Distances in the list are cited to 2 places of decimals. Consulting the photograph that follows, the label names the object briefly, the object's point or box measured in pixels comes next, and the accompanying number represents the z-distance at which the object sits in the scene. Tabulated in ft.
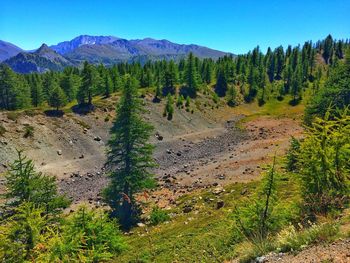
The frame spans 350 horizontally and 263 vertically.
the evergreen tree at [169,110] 246.47
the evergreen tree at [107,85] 268.82
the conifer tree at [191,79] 304.30
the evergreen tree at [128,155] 101.40
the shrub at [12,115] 184.51
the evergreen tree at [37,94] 276.41
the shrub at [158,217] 99.39
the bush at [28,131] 177.58
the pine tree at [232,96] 330.34
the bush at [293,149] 91.40
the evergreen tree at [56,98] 208.03
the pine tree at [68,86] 273.75
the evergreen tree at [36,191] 67.51
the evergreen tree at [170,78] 291.58
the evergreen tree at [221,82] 351.50
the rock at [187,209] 105.40
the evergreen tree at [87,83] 225.15
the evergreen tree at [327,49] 568.00
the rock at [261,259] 30.87
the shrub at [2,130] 168.90
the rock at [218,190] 117.29
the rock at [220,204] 99.27
